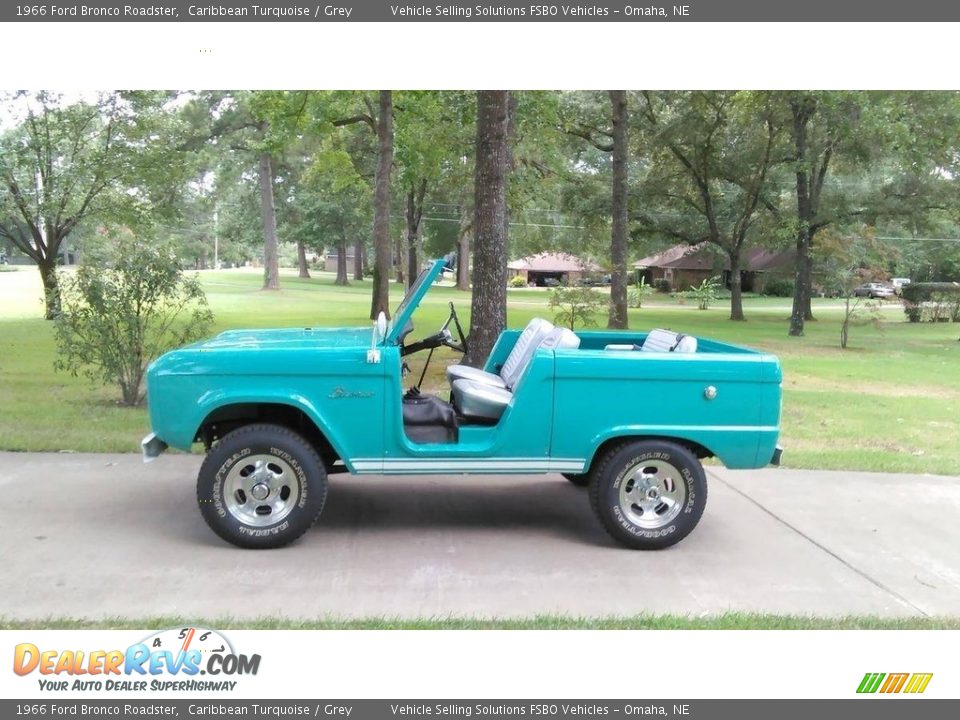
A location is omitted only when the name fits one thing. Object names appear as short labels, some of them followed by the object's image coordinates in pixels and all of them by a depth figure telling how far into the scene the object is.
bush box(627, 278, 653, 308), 27.00
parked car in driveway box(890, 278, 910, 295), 37.64
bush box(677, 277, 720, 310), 37.72
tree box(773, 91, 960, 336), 20.67
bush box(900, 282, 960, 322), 32.34
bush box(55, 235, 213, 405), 8.59
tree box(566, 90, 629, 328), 20.73
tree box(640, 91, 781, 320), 28.06
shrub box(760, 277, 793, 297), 53.91
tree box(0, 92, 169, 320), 20.41
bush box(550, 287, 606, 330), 15.78
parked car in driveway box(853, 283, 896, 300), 23.36
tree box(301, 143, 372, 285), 39.69
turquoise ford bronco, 4.99
